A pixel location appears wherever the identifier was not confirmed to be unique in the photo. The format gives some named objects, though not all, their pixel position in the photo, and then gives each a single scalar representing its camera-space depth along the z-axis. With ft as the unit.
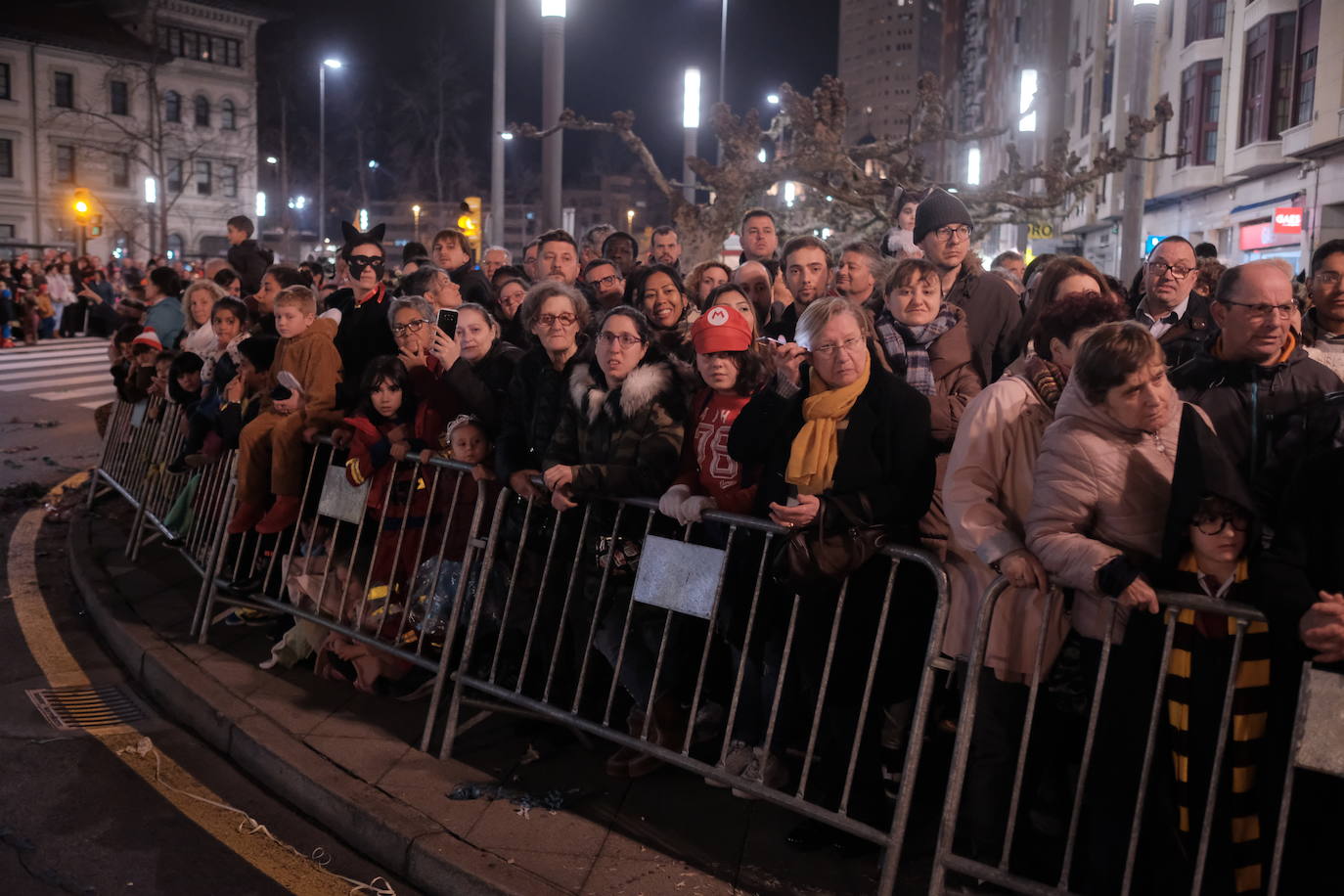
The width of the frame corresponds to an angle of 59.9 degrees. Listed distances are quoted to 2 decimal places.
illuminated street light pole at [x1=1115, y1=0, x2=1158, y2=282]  50.72
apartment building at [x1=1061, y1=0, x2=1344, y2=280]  72.38
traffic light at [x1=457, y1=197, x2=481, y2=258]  82.12
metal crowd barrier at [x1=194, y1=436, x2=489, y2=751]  18.62
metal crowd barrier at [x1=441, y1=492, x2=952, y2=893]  13.73
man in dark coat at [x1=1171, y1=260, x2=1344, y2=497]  13.21
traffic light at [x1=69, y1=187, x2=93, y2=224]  119.14
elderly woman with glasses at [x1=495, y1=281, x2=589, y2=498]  17.87
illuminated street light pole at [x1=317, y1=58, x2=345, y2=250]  189.47
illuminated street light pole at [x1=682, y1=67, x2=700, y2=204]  82.38
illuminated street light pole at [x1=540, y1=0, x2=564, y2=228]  52.01
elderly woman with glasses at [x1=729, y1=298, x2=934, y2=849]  14.01
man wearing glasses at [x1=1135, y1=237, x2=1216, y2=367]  20.97
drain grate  18.92
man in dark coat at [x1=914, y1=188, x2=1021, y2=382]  19.63
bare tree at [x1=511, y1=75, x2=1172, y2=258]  54.75
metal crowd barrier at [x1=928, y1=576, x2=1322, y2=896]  11.01
